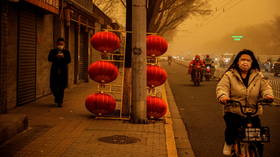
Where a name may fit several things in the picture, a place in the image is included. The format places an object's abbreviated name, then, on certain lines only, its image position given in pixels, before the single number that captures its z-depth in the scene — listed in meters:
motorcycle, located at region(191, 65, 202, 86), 24.53
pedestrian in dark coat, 12.26
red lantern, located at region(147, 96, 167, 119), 10.64
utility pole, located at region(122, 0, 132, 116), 11.27
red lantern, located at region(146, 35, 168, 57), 10.95
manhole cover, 8.17
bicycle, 5.45
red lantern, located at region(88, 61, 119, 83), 10.53
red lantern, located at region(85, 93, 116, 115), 10.62
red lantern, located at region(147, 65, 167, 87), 10.86
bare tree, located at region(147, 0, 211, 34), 38.81
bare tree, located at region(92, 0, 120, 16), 33.46
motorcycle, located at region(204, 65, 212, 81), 30.01
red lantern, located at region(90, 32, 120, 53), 10.59
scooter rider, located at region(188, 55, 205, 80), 25.21
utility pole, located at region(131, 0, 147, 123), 10.06
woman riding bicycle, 5.88
